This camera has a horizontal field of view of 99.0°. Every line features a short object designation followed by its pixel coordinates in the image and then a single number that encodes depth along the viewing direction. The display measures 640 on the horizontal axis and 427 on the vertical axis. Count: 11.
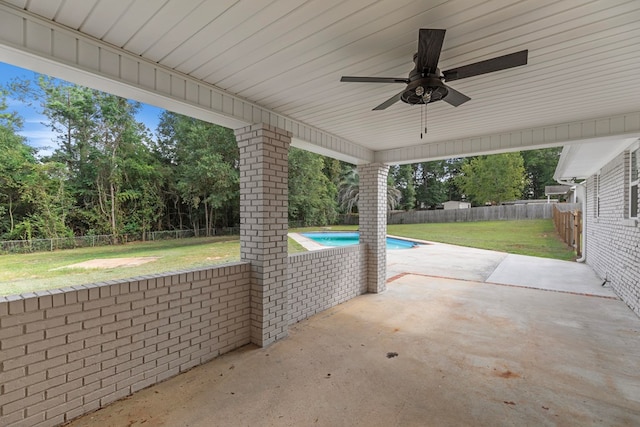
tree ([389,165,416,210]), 27.27
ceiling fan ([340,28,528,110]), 1.60
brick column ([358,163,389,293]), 5.36
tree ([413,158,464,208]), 30.19
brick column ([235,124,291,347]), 3.20
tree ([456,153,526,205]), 20.94
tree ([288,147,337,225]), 14.77
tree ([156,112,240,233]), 12.21
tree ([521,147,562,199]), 25.47
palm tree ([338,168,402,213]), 22.34
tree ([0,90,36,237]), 7.77
